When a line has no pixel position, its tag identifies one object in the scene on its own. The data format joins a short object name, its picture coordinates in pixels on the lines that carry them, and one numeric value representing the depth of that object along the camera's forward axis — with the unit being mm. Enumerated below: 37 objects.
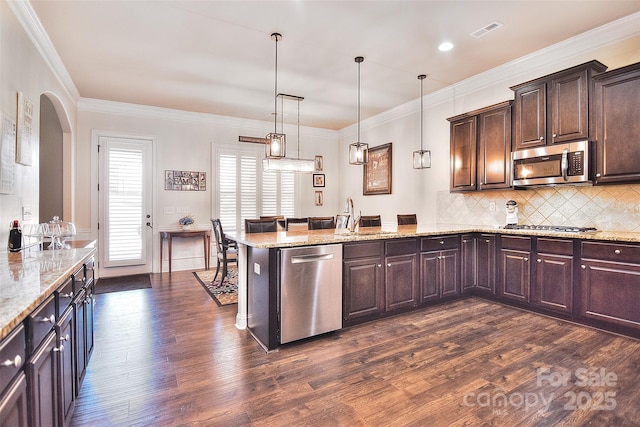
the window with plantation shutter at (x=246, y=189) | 6461
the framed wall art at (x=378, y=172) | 6230
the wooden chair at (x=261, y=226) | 3918
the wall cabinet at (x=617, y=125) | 2961
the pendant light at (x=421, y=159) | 4316
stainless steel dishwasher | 2758
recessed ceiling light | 3586
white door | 5508
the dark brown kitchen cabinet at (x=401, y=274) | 3410
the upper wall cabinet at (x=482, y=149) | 3996
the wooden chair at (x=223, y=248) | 4676
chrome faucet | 3432
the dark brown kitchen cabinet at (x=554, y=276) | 3289
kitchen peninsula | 2881
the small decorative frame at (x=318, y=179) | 7551
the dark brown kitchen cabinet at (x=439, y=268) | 3719
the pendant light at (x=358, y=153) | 4023
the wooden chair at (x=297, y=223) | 5290
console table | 5742
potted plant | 5957
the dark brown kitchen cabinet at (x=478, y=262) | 3999
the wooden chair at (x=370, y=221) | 4645
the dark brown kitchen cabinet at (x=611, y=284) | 2861
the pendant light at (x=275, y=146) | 3695
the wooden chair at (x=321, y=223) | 4098
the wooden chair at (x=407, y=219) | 5052
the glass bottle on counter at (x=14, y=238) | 2342
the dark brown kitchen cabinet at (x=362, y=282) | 3135
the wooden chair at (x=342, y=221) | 3402
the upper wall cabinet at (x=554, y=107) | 3279
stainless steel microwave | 3275
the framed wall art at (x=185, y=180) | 5996
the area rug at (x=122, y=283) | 4700
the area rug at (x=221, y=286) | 4160
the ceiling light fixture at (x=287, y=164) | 3896
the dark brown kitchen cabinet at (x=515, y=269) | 3631
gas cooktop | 3385
